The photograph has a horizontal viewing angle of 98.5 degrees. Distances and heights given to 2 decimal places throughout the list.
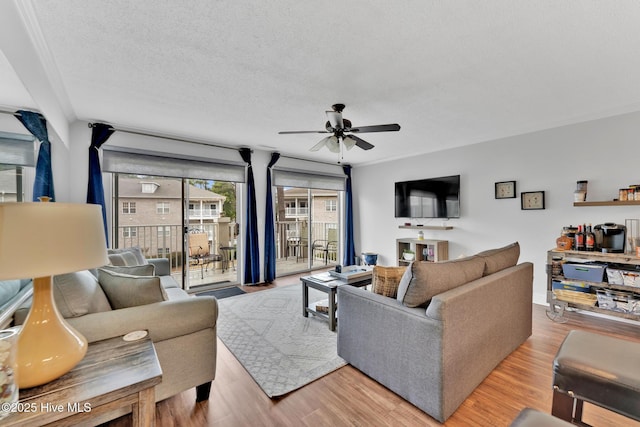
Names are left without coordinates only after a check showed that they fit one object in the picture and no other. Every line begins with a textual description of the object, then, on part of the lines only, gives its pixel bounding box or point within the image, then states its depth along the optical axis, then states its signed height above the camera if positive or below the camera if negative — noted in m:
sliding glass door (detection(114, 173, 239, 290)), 3.96 -0.13
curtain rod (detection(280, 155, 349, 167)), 5.23 +1.08
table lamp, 0.93 -0.16
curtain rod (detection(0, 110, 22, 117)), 2.51 +0.97
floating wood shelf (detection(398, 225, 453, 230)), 4.59 -0.28
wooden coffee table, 2.82 -0.80
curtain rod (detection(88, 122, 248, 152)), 3.56 +1.12
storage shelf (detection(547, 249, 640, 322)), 2.66 -0.63
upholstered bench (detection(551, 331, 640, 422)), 1.17 -0.75
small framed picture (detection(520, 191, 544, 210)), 3.61 +0.13
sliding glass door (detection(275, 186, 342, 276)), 5.79 -0.34
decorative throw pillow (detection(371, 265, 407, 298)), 2.01 -0.50
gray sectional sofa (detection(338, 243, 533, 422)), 1.60 -0.78
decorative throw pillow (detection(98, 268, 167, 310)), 1.68 -0.46
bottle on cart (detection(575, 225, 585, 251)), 3.02 -0.36
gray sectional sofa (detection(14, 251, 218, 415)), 1.45 -0.57
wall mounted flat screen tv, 4.50 +0.24
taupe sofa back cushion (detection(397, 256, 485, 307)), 1.70 -0.45
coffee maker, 2.84 -0.30
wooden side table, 0.92 -0.63
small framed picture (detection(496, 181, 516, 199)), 3.86 +0.29
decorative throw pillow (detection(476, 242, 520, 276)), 2.21 -0.41
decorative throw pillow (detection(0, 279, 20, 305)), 1.55 -0.43
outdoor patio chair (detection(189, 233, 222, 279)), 4.47 -0.61
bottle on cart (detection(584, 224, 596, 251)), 2.95 -0.35
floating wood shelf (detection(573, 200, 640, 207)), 2.82 +0.06
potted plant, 4.95 -0.78
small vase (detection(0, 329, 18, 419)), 0.86 -0.50
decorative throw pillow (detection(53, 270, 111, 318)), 1.45 -0.43
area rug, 2.08 -1.21
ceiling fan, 2.64 +0.82
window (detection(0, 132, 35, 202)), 2.46 +0.52
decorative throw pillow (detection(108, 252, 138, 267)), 2.70 -0.43
